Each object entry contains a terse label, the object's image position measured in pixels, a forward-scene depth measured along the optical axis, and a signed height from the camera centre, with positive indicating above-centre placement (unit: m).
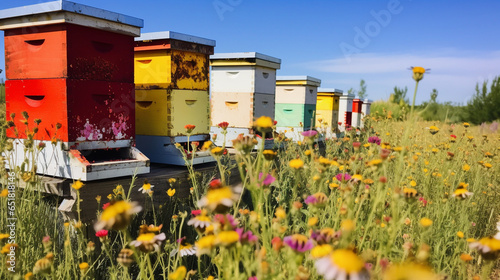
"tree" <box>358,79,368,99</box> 25.45 +1.56
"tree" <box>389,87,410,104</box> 21.53 +1.04
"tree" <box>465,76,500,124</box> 15.18 +0.47
